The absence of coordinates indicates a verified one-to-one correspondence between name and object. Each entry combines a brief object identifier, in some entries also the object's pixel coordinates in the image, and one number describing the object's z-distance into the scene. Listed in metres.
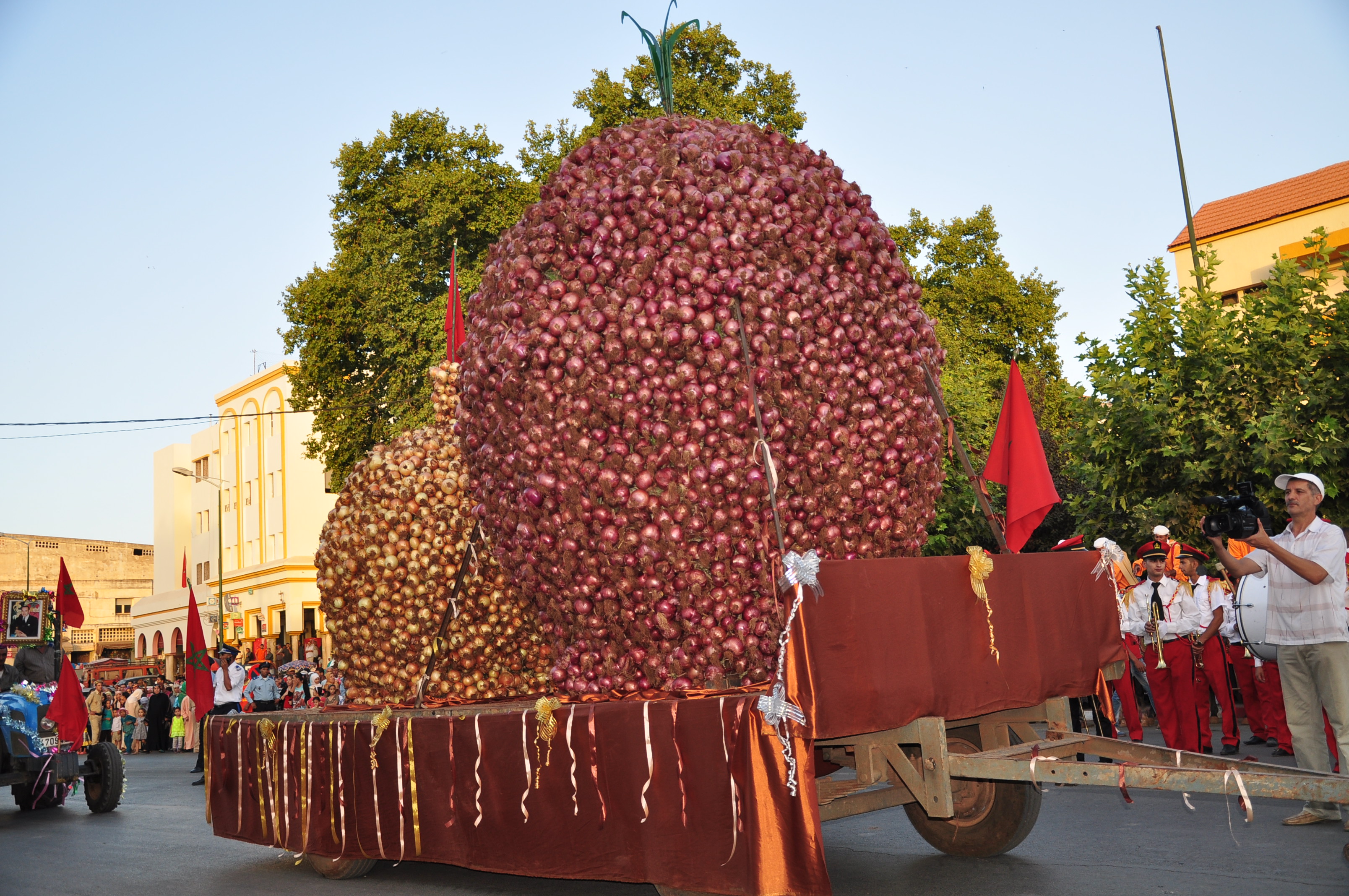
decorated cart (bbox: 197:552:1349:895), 3.73
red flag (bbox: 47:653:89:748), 10.66
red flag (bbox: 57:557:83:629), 11.49
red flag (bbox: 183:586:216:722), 10.56
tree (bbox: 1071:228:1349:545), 13.88
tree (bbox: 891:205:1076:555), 26.19
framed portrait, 11.16
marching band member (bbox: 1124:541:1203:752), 9.30
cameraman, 5.63
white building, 41.12
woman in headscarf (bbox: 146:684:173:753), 23.52
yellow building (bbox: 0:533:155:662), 62.22
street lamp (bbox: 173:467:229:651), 34.41
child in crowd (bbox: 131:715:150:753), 24.77
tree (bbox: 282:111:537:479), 19.77
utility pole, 21.78
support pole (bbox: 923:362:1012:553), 4.73
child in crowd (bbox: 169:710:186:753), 24.55
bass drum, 7.57
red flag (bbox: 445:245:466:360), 7.02
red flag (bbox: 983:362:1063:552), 5.24
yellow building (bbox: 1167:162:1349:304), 27.03
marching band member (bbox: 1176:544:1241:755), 9.49
